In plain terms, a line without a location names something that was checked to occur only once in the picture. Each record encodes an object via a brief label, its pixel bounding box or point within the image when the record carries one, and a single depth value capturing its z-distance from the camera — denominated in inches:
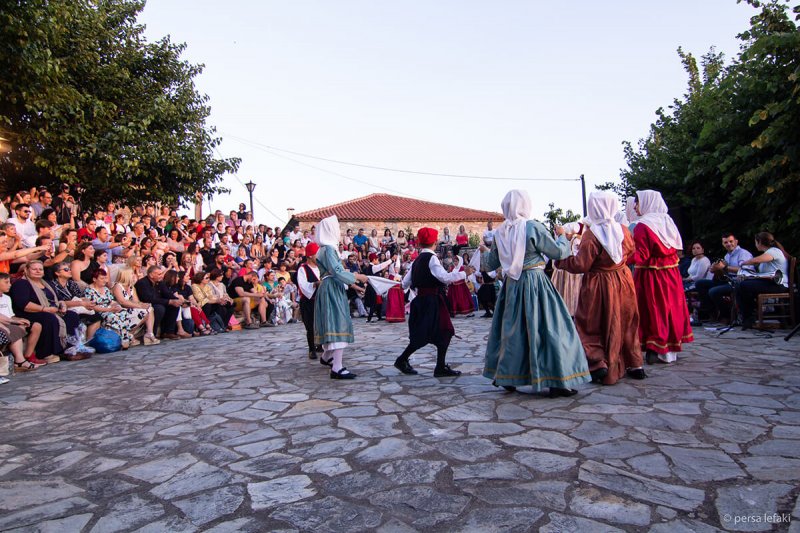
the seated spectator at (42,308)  323.9
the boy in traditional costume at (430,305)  244.8
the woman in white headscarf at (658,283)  254.1
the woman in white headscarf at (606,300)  217.8
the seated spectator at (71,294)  356.9
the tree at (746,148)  357.3
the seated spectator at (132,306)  404.5
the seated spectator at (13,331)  299.3
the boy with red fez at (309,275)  289.3
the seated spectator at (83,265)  383.9
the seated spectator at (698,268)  424.2
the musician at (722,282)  385.4
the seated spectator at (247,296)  540.7
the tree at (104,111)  448.5
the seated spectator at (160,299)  430.5
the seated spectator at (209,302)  492.7
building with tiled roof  1462.8
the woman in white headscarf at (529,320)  197.8
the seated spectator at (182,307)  453.7
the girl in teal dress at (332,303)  255.1
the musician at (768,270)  348.2
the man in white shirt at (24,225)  393.7
